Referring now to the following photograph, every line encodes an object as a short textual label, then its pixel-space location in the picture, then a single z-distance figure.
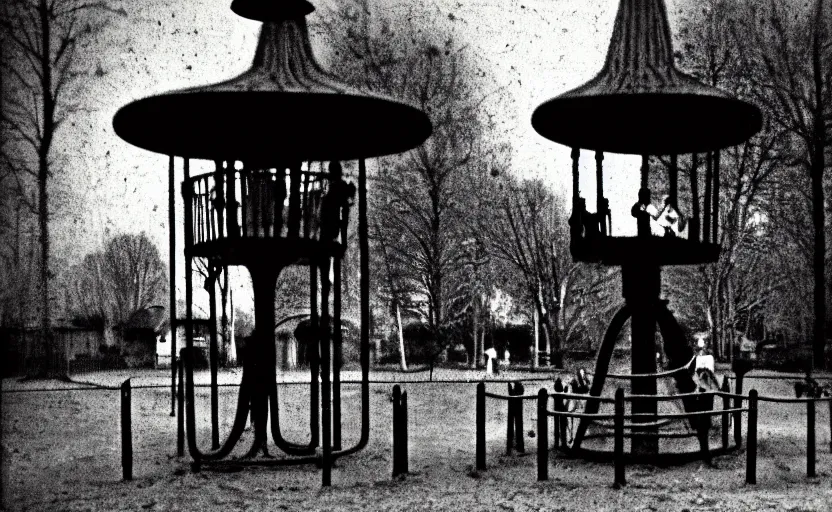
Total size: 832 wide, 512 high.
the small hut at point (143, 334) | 27.39
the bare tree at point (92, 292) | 21.97
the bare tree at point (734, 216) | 16.77
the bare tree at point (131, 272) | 23.69
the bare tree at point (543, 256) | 22.78
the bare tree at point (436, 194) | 19.34
